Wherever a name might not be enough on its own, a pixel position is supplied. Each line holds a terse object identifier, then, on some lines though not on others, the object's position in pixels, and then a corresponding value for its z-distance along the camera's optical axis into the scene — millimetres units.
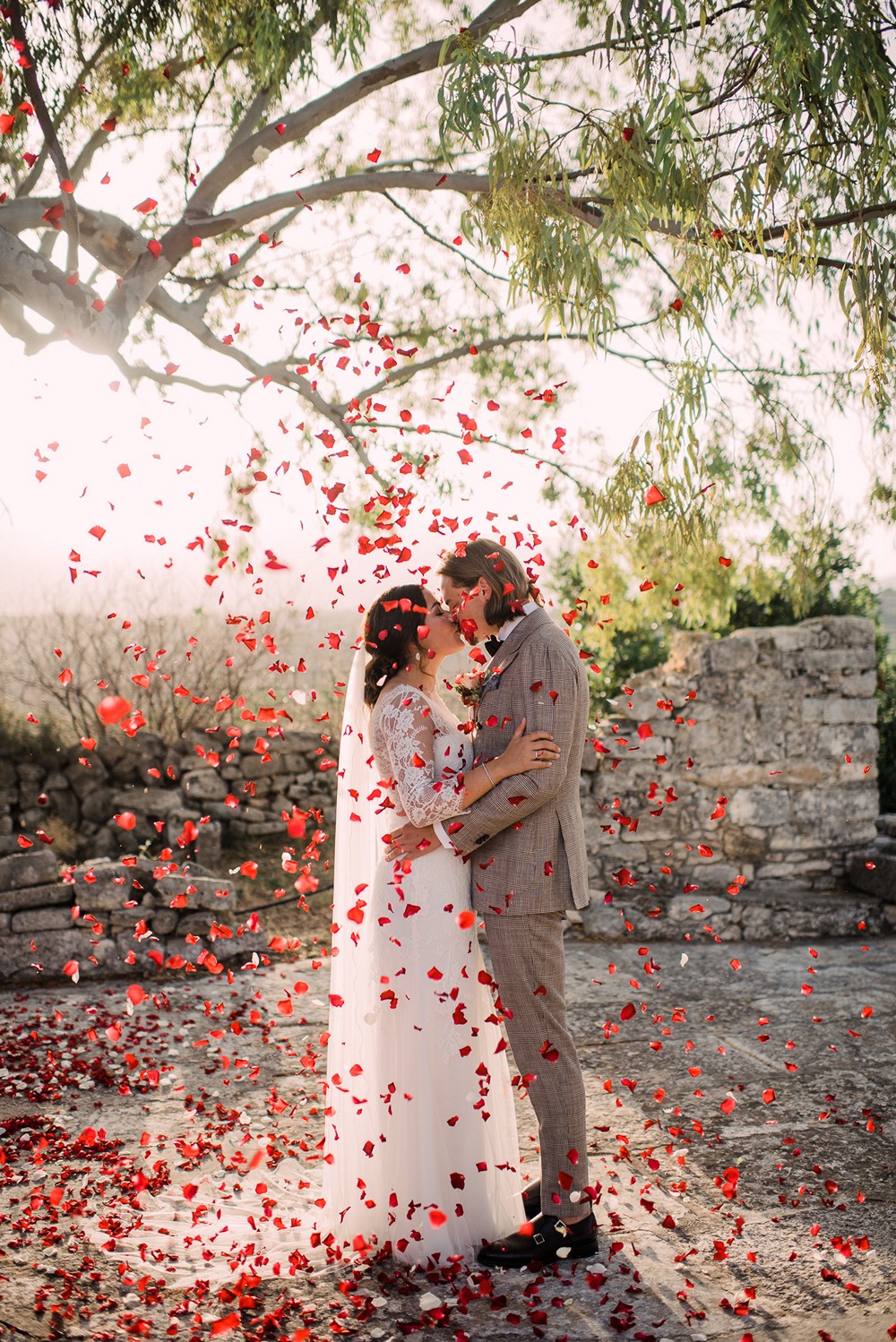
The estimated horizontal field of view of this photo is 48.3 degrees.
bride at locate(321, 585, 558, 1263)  3121
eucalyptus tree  3623
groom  3084
